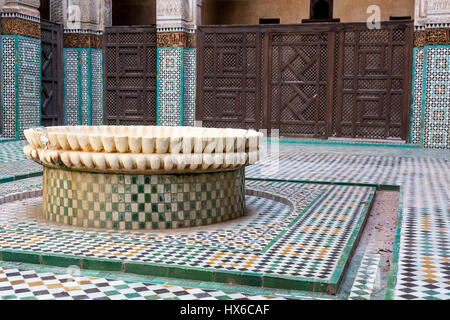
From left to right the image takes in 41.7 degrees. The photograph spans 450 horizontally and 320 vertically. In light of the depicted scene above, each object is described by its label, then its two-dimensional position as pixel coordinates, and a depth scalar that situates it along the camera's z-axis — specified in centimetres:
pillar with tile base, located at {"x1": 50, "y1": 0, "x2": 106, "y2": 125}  1030
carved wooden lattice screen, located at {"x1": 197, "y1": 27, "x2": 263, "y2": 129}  981
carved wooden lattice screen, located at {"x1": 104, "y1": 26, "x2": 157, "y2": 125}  1023
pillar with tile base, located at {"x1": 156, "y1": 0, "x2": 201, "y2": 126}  975
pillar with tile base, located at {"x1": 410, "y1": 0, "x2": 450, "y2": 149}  848
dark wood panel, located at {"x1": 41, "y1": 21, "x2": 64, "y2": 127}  980
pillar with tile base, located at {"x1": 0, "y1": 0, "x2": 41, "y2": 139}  874
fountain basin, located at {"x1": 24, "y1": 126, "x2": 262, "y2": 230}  325
